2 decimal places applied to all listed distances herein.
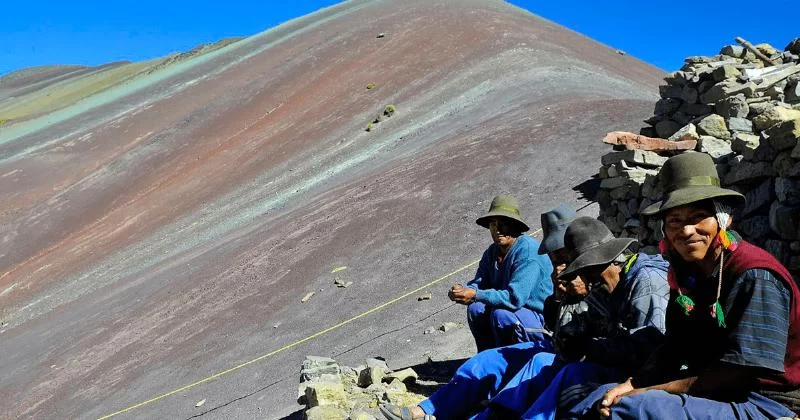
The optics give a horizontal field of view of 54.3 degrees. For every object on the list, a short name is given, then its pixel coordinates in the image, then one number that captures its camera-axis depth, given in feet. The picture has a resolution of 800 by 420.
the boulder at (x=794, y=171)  17.10
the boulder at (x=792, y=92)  22.58
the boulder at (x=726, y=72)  26.58
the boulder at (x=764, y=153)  18.31
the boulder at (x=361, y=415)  15.28
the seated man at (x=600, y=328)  11.53
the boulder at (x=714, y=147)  22.88
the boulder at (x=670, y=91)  29.37
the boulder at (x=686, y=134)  25.39
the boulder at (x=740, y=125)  24.17
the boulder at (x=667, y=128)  28.96
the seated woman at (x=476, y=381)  14.34
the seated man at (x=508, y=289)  16.33
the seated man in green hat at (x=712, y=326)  8.89
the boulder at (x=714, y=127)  24.57
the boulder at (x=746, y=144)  19.21
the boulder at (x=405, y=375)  18.71
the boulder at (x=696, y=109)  27.48
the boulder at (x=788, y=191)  17.04
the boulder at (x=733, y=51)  29.55
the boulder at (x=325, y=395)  17.26
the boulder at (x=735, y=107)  24.79
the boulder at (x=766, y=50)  29.14
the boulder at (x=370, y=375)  18.53
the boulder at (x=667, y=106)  29.53
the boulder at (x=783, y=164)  17.46
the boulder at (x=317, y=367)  19.85
